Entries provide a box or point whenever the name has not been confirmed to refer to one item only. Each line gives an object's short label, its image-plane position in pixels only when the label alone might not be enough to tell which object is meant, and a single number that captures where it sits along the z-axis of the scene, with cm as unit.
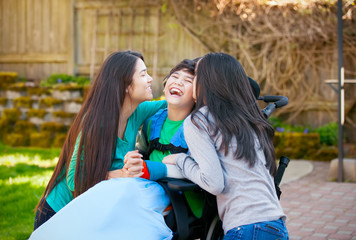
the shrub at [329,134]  770
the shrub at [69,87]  866
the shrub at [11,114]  865
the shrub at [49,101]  869
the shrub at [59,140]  816
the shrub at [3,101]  898
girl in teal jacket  255
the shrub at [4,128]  854
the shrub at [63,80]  941
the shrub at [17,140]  832
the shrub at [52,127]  832
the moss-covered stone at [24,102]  880
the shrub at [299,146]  750
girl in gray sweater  224
